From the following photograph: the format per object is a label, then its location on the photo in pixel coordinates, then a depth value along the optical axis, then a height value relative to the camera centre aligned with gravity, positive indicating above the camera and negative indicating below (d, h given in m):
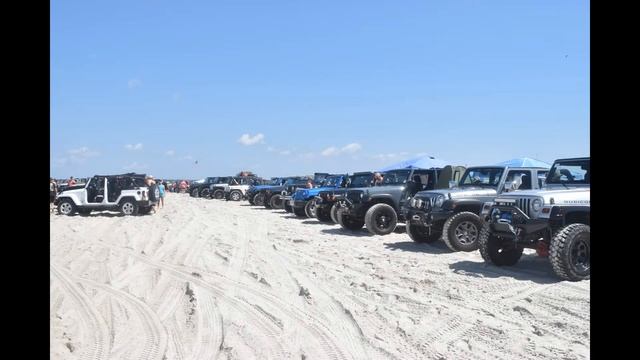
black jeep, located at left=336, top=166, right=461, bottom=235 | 11.95 -0.27
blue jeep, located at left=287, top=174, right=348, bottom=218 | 17.30 -0.48
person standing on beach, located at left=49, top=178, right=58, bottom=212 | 21.91 -0.16
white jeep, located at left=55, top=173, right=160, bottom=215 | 18.39 -0.38
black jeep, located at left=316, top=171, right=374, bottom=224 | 14.46 -0.32
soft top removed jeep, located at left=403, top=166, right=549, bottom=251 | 8.90 -0.37
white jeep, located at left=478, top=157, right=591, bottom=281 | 6.25 -0.55
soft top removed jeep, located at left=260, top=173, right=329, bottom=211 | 21.88 -0.23
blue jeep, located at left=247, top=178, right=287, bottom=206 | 25.44 -0.21
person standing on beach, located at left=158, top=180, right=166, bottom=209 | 23.27 -0.41
